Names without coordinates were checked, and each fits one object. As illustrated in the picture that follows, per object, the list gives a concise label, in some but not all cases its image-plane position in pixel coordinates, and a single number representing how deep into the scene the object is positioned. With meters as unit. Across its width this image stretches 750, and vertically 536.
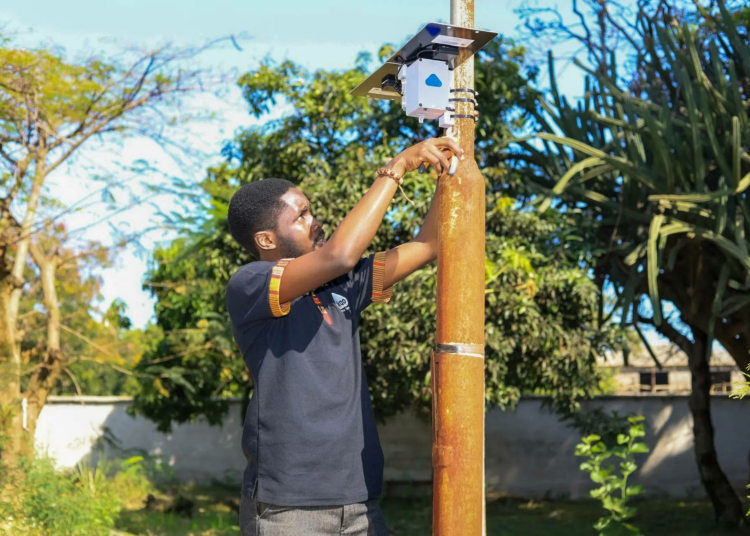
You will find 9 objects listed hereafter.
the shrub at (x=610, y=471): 6.20
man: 2.27
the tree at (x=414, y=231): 8.41
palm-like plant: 7.84
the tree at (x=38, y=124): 9.43
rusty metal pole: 2.15
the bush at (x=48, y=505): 7.03
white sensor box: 2.27
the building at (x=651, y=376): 27.22
